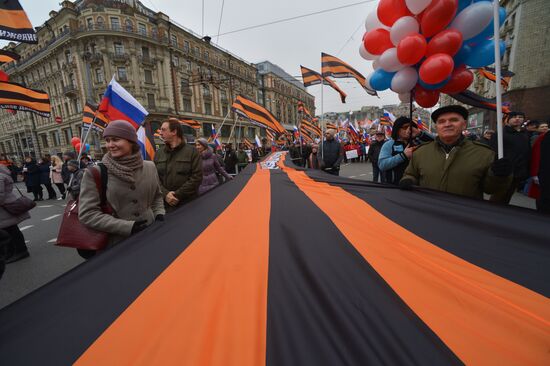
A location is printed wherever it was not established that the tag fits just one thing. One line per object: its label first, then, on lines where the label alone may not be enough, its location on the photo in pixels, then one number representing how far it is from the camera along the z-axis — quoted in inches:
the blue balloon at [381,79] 111.7
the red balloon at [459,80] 93.3
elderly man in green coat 64.8
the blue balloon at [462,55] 93.2
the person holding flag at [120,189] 59.9
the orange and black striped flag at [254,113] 252.2
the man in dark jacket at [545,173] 98.7
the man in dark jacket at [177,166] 101.0
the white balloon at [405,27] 90.5
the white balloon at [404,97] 117.4
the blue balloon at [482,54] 87.8
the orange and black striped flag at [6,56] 160.8
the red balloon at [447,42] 84.7
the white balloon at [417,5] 84.1
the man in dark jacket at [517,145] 122.8
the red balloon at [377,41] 102.6
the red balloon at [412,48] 88.6
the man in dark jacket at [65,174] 297.3
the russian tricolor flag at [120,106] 129.0
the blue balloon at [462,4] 87.8
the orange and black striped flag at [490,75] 211.5
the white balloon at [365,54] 118.1
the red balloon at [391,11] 93.4
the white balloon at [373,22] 109.0
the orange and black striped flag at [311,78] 258.5
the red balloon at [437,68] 84.3
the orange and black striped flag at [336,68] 234.7
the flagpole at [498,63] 63.0
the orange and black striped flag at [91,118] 197.8
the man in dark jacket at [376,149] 226.7
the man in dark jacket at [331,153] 215.0
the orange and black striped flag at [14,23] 130.6
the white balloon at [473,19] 79.6
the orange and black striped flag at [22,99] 154.2
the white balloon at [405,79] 99.3
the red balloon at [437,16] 82.5
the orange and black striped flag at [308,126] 488.7
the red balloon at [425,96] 105.8
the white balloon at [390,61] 97.3
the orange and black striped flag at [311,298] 26.2
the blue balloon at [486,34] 84.6
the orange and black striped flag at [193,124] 517.2
